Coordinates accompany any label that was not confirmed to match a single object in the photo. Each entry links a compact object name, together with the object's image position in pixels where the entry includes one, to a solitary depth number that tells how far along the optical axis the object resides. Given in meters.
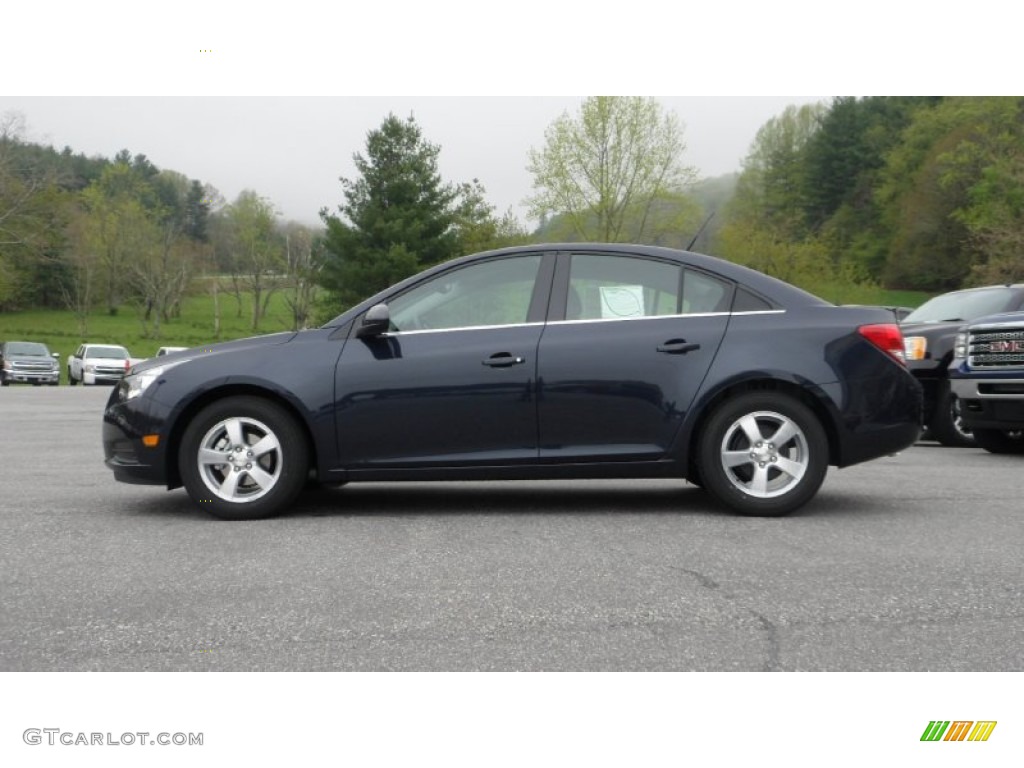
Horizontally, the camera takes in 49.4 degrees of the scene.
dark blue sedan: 6.37
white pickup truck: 40.16
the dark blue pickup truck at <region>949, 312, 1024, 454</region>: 10.40
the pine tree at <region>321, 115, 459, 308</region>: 50.12
